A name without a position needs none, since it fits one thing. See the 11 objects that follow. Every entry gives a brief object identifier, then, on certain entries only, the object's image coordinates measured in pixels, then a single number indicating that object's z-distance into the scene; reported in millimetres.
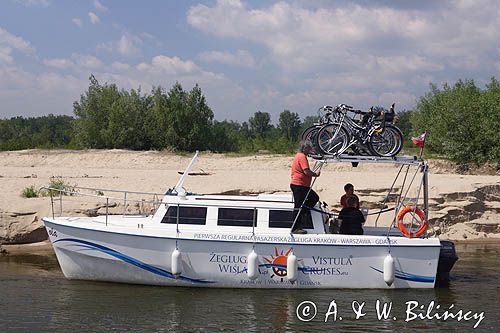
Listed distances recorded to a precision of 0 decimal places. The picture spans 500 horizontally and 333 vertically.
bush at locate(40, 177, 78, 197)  20172
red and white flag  13125
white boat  12680
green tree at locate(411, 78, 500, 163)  32469
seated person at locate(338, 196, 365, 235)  13391
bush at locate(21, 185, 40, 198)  19903
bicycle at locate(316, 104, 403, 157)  13031
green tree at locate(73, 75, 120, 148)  43000
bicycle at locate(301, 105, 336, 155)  13180
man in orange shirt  12834
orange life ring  13112
